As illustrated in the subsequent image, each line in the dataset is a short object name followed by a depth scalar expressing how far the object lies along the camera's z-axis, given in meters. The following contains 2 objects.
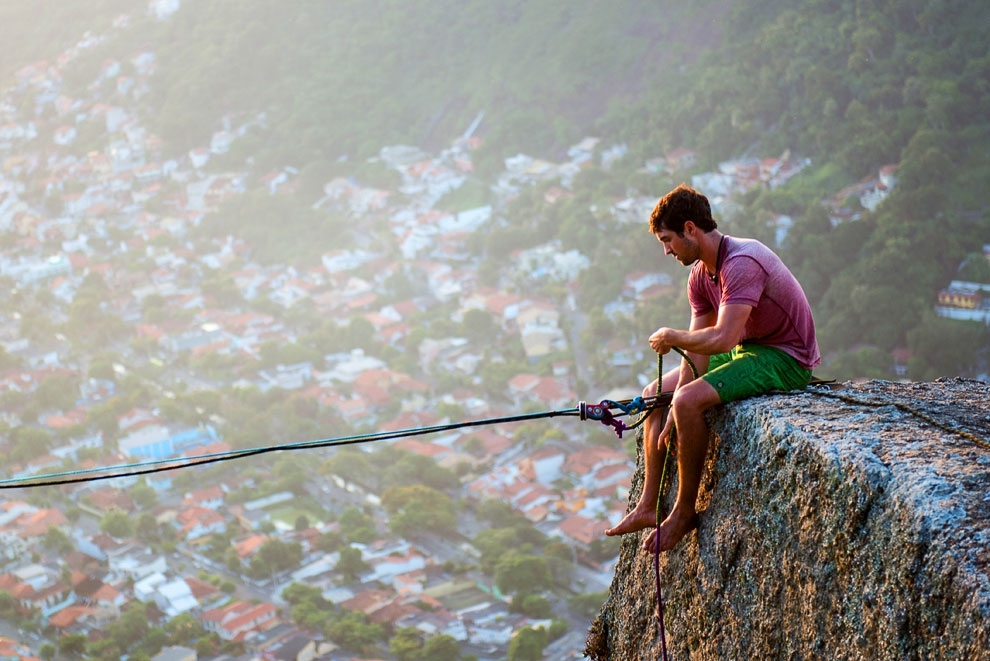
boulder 9.26
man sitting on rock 10.35
